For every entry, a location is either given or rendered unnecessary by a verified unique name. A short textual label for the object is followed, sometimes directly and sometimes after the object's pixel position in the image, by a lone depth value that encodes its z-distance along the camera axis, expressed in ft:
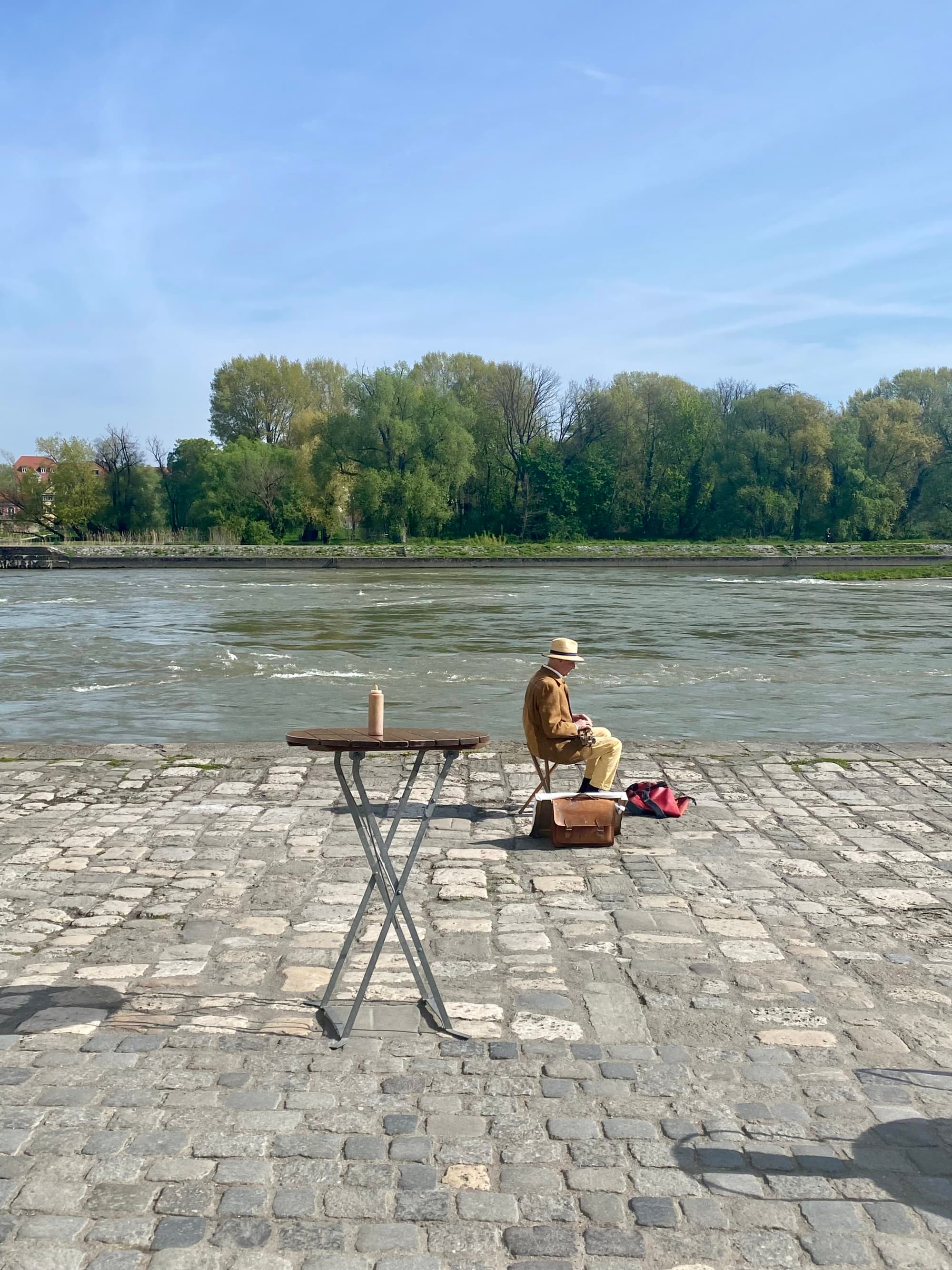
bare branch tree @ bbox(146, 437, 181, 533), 291.17
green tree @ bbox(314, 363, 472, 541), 247.29
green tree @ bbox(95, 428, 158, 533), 286.05
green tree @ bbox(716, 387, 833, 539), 257.55
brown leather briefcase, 24.71
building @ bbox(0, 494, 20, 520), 287.69
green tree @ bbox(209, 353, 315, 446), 290.35
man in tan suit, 26.78
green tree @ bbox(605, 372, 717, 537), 279.49
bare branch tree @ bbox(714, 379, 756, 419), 292.20
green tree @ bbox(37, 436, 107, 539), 281.74
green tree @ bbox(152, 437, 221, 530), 283.18
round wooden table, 13.94
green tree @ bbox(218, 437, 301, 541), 260.62
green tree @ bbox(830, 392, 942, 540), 256.52
